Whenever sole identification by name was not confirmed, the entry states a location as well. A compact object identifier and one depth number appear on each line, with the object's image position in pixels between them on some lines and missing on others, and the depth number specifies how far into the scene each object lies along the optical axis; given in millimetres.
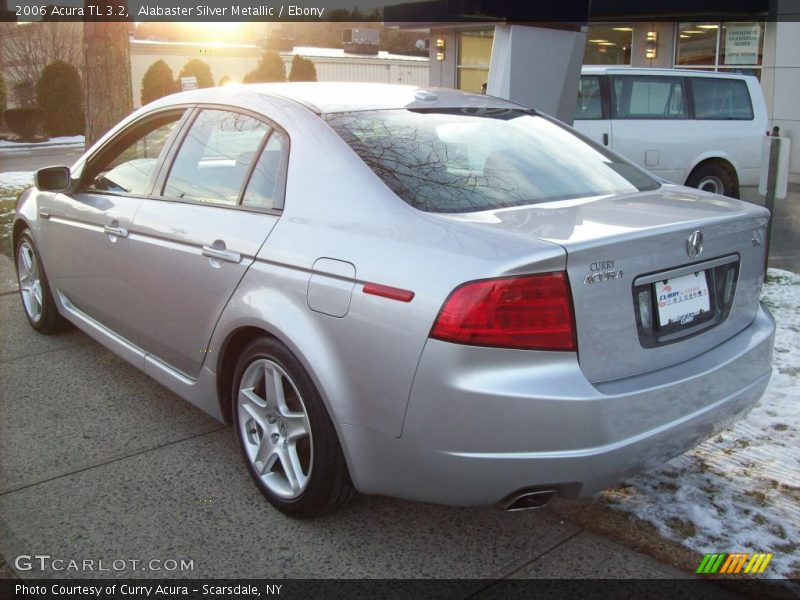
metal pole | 6195
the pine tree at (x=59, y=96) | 30359
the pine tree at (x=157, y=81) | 34188
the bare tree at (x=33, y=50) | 31281
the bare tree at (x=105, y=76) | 10008
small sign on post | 15027
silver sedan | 2484
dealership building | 15109
